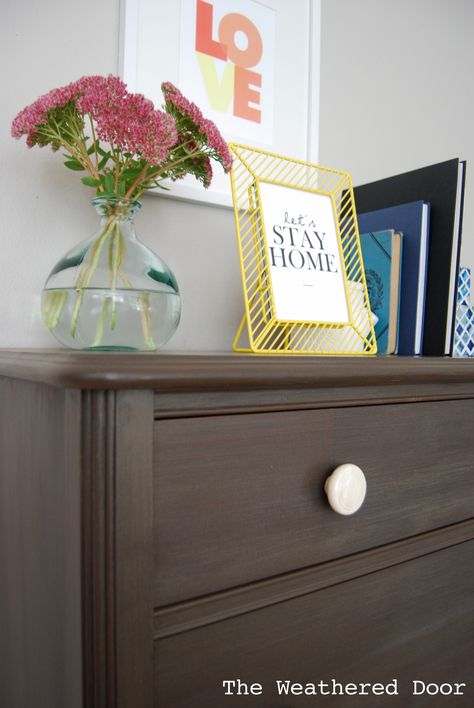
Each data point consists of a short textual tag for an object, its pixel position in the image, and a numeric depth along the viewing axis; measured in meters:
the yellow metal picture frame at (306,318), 0.76
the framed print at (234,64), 0.93
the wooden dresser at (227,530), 0.44
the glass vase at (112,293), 0.68
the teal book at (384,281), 0.94
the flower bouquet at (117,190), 0.68
